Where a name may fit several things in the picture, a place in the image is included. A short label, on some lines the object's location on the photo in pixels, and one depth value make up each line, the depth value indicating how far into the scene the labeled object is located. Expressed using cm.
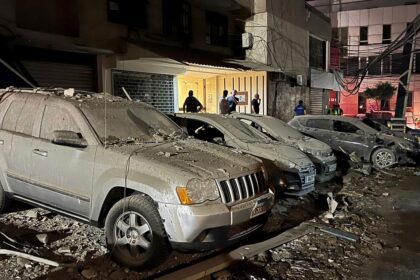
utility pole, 1541
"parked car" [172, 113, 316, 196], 677
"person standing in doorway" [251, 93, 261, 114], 1526
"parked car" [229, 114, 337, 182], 841
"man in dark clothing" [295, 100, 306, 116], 1547
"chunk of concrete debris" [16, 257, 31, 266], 403
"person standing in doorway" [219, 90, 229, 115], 1333
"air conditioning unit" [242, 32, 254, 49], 1698
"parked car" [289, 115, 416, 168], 1114
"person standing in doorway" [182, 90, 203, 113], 1246
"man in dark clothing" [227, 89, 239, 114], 1385
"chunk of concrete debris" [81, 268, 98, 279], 387
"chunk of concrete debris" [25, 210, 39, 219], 553
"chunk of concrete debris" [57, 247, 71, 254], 444
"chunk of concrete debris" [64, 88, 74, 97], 505
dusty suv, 380
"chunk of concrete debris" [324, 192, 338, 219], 632
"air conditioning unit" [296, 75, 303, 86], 1905
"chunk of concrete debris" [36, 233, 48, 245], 467
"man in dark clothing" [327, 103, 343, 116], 1920
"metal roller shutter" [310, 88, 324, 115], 2228
